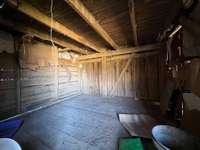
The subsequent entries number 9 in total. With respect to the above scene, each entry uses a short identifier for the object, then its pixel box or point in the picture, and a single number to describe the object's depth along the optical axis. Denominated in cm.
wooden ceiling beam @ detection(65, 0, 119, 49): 162
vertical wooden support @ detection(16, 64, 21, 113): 297
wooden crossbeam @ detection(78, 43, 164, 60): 401
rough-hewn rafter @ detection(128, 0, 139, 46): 164
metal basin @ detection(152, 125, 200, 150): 123
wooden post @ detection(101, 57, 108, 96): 509
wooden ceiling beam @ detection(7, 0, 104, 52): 169
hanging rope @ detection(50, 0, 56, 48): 175
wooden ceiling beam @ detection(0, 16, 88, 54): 226
